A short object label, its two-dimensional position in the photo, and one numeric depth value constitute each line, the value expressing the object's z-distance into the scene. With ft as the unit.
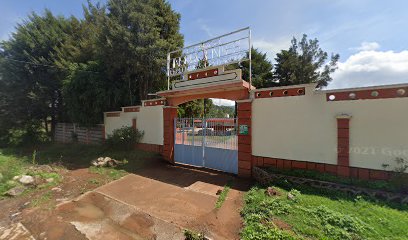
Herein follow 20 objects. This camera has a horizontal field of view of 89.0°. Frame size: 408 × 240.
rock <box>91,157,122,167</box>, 29.50
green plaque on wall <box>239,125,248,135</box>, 23.06
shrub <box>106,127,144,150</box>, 34.81
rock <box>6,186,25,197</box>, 20.13
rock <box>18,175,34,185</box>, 22.11
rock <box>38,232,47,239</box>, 13.51
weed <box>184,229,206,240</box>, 12.41
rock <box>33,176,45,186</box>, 22.50
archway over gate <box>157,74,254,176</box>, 23.15
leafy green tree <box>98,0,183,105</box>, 34.96
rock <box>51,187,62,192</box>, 21.39
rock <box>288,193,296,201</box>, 15.73
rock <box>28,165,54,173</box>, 26.65
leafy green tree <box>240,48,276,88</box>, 74.43
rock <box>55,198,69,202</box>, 19.31
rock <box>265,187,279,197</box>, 16.92
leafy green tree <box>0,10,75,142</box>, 47.01
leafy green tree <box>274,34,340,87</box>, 68.49
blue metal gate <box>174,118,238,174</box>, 24.72
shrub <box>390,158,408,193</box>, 15.15
